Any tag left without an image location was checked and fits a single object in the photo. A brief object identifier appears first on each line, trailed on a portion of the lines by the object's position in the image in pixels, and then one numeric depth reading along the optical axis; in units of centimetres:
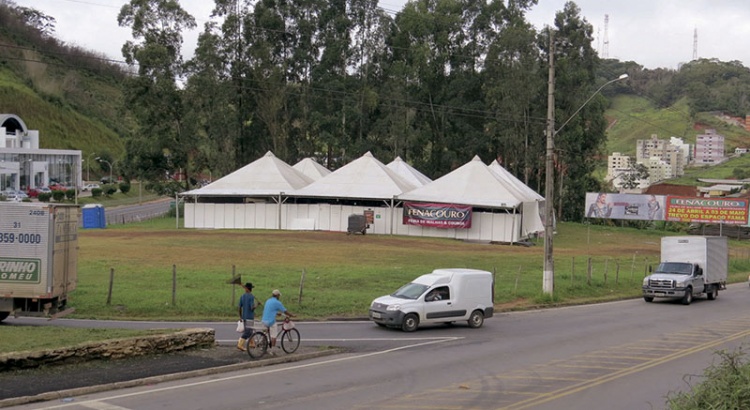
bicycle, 1770
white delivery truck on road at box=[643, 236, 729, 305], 3222
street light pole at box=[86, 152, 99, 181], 12603
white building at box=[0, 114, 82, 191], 9350
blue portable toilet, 5762
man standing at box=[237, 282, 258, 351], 1792
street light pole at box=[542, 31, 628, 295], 2941
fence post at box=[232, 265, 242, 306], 2558
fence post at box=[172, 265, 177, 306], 2519
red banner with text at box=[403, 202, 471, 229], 5738
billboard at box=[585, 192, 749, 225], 7012
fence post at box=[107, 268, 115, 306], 2509
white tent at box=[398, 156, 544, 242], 5647
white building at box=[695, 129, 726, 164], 19588
